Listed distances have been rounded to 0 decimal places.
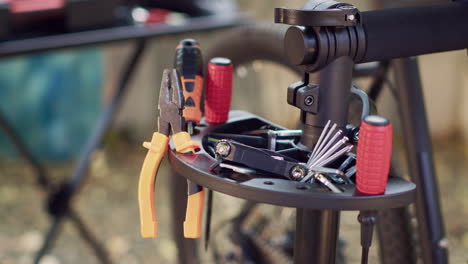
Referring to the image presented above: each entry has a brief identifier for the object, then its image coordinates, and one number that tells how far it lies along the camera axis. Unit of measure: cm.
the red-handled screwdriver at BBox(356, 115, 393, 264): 145
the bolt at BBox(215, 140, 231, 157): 151
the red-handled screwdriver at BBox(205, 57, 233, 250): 166
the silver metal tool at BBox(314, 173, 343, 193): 147
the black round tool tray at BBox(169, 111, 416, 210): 146
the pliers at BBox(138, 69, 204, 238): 157
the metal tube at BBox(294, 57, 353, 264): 152
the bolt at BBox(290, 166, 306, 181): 150
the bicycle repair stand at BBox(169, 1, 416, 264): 147
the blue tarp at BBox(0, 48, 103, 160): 478
